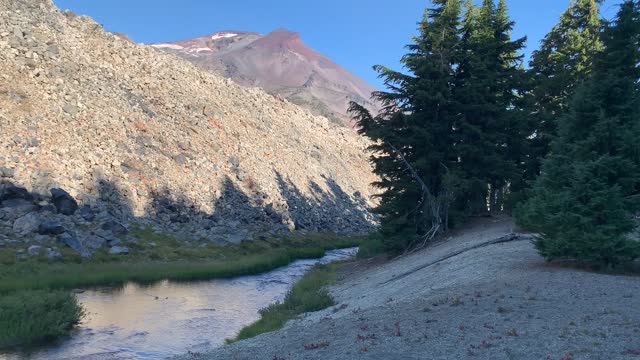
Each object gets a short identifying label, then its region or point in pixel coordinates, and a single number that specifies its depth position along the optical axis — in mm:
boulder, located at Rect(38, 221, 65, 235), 32469
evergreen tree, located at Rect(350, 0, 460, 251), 31422
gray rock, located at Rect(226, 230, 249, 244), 44906
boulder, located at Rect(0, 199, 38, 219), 32969
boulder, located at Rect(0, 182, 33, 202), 33656
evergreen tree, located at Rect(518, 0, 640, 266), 17281
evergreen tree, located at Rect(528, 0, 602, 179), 34344
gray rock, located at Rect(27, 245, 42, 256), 29784
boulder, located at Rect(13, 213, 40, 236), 31703
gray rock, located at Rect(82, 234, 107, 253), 33375
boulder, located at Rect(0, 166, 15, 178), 35375
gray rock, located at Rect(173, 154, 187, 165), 52494
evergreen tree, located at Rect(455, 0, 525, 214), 33656
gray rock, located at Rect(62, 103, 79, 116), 46438
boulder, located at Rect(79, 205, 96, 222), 36594
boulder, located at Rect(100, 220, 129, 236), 36891
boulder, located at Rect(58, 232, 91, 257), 32125
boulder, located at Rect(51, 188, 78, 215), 35688
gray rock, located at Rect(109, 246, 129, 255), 34238
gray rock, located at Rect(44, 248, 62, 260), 30230
